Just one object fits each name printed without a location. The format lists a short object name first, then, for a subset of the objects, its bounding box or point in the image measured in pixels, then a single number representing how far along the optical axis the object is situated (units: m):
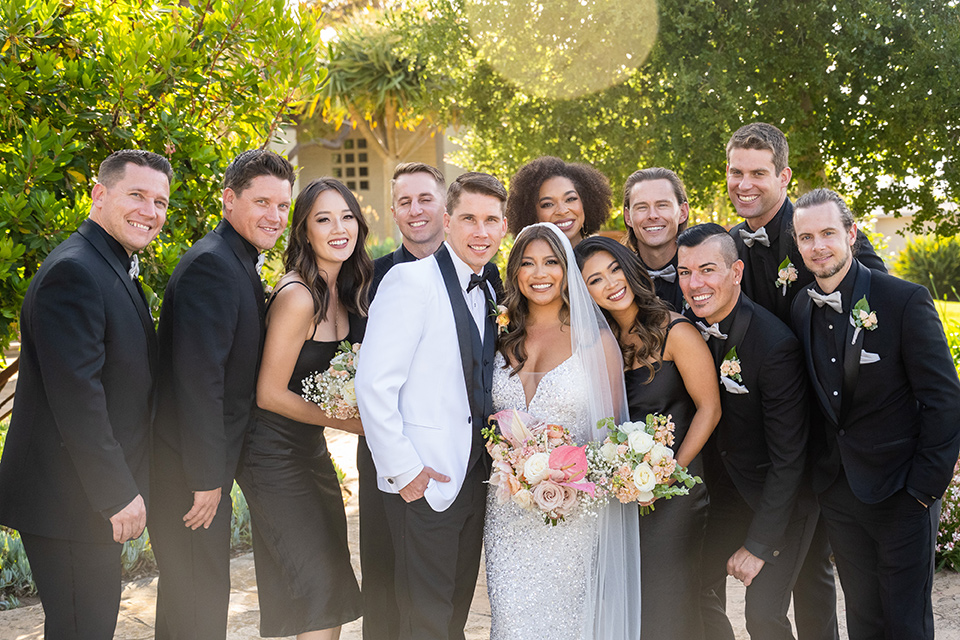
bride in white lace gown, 3.73
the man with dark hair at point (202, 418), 3.70
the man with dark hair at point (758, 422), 3.92
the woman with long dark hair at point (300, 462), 3.98
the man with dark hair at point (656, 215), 4.98
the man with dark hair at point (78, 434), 3.29
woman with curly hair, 5.44
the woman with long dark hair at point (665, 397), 3.82
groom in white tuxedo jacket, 3.66
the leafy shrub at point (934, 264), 22.23
